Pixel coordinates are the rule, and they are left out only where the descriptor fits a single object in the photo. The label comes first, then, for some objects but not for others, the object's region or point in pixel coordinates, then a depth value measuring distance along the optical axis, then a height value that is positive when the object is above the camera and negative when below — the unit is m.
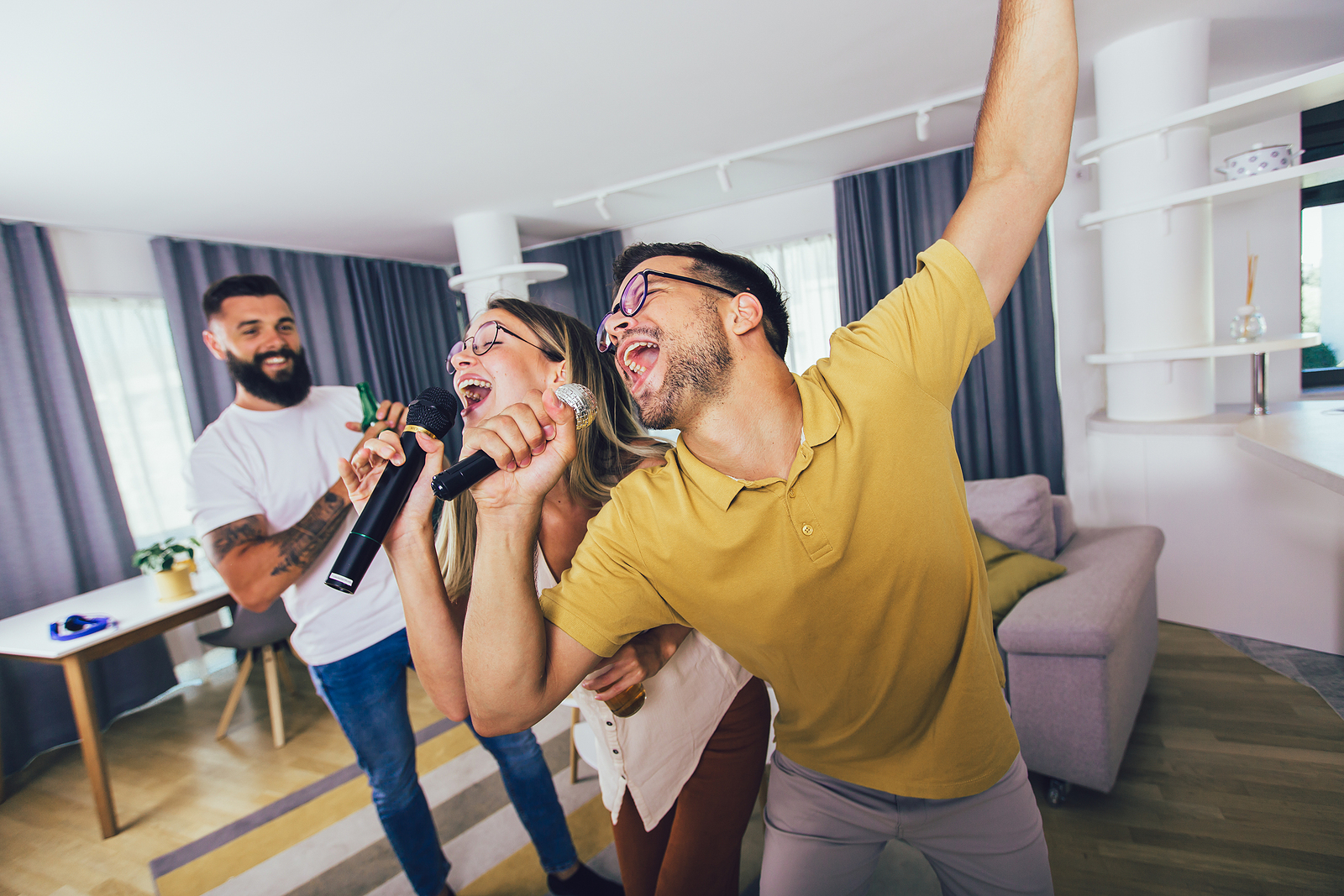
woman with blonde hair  1.09 -0.52
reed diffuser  2.87 -0.12
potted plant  2.92 -0.61
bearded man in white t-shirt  1.79 -0.43
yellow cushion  2.21 -0.89
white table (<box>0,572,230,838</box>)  2.46 -0.76
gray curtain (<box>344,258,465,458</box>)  5.14 +0.74
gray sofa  1.88 -1.07
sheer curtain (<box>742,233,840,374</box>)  5.01 +0.52
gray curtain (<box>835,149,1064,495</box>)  4.11 +0.10
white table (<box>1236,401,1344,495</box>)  1.62 -0.48
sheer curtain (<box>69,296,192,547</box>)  3.78 +0.24
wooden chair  3.13 -1.04
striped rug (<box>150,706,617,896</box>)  2.09 -1.54
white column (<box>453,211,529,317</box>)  4.29 +1.02
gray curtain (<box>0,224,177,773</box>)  3.21 -0.24
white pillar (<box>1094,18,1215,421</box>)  2.75 +0.36
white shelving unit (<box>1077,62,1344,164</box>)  2.39 +0.79
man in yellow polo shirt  0.94 -0.29
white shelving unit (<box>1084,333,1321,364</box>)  2.58 -0.21
